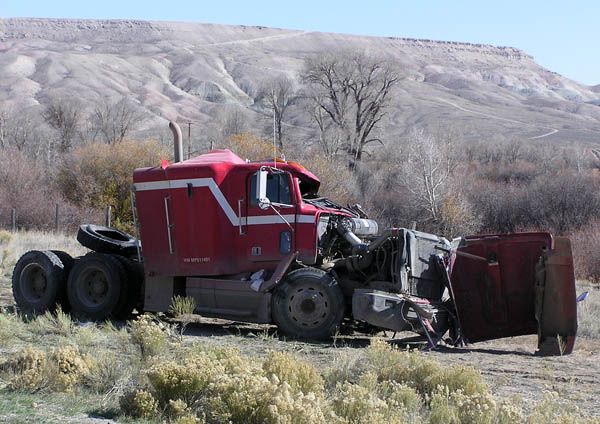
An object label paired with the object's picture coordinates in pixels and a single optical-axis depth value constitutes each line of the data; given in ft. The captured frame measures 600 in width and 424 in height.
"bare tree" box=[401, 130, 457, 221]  148.87
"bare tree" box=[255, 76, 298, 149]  253.61
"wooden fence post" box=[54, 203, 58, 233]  130.15
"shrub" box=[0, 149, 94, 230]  139.64
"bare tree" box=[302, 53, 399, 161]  238.68
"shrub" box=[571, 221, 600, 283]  99.66
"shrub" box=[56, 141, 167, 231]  150.82
